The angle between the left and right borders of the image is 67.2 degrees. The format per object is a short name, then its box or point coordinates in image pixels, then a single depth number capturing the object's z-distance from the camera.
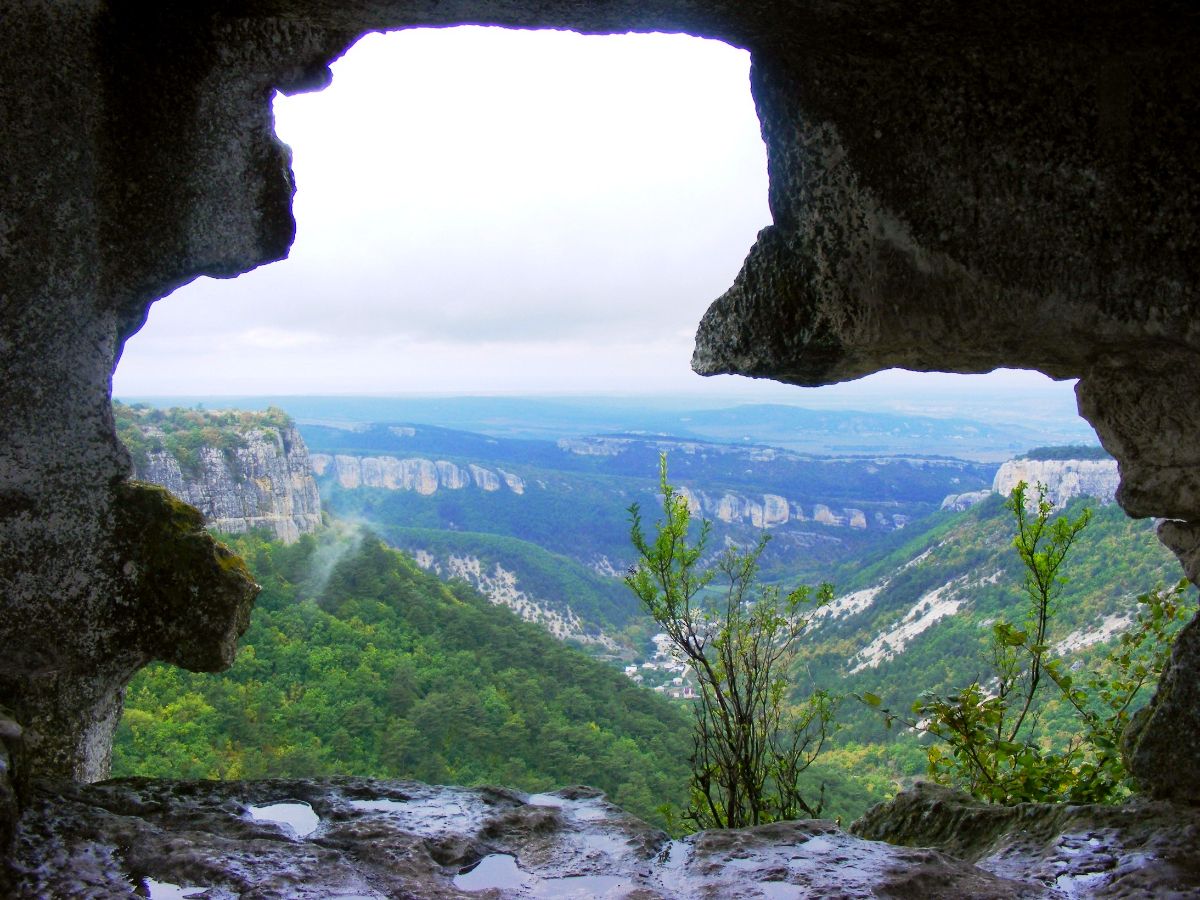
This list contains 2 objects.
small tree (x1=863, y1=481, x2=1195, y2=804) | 3.38
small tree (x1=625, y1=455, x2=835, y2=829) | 3.90
